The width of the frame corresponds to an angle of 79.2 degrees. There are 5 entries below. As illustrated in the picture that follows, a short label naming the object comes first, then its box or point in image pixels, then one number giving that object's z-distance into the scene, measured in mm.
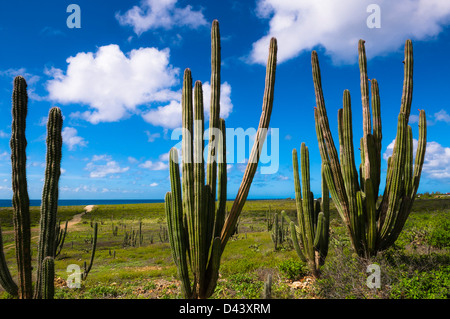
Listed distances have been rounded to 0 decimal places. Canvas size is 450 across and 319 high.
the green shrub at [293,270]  8484
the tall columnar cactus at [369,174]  6027
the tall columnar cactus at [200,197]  4016
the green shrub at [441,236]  9492
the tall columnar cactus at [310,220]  7207
